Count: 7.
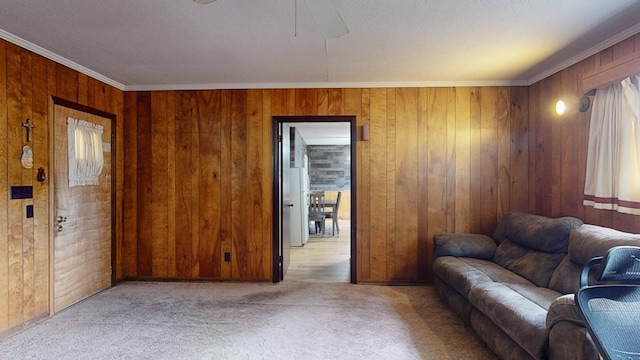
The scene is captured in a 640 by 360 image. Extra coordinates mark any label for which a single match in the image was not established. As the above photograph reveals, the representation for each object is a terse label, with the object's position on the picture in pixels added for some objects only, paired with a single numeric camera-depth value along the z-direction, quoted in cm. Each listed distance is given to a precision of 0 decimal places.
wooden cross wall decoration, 273
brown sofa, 170
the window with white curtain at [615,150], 243
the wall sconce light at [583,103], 284
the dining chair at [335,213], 721
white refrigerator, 595
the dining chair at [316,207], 695
